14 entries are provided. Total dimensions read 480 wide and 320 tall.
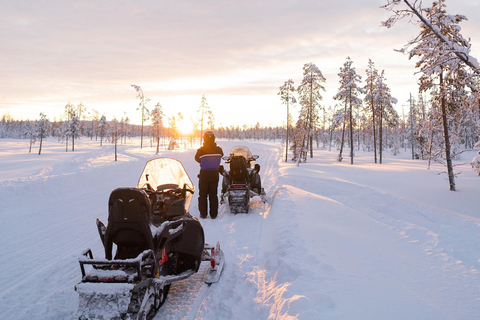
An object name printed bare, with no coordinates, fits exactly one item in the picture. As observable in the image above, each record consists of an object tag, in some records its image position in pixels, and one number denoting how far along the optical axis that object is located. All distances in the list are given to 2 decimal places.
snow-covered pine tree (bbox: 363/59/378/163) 35.75
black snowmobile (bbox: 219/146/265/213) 8.90
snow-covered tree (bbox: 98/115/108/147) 62.10
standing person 8.37
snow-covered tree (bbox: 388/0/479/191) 7.30
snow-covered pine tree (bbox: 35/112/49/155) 49.24
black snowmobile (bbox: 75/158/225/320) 2.86
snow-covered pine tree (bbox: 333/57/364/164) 33.25
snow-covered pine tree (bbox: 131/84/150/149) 49.46
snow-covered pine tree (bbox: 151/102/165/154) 53.47
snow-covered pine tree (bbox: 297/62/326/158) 35.70
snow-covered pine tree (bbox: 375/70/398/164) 35.59
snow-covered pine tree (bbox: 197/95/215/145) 65.38
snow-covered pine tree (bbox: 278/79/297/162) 35.84
